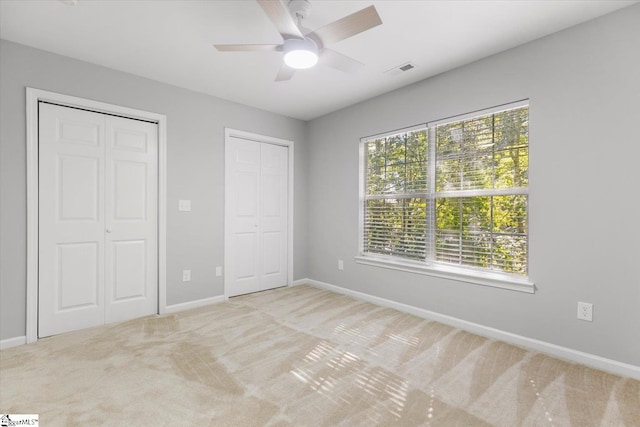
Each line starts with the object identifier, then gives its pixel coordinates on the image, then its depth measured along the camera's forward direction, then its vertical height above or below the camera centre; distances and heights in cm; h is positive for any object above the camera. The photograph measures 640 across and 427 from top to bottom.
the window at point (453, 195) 268 +19
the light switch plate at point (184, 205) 350 +10
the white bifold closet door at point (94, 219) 276 -6
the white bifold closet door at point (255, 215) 398 -2
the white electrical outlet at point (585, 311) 225 -72
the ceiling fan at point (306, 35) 171 +113
